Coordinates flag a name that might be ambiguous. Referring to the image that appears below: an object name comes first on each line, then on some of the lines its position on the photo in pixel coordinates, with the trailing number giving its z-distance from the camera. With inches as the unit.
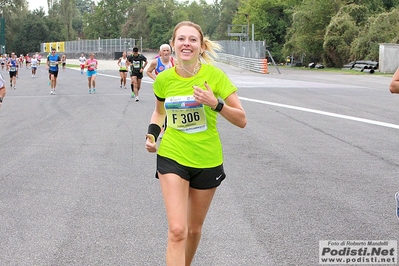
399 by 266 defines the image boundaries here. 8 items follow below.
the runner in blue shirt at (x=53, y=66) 1040.2
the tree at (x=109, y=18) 5925.2
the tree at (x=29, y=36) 5017.2
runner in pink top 1028.5
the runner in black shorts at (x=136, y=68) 827.4
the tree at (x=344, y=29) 2188.7
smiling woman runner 164.1
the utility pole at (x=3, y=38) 3545.3
